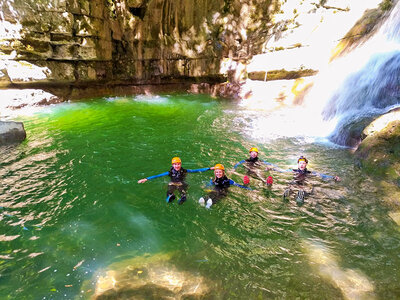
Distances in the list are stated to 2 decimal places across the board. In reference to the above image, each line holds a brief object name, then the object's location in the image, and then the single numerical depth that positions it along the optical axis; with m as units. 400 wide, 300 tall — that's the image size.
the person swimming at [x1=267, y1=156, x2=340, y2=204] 6.19
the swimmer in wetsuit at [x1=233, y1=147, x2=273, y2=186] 6.80
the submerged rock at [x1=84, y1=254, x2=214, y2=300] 3.42
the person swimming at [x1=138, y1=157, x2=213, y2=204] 5.88
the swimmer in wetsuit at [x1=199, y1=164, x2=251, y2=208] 5.70
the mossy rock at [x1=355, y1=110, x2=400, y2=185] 6.18
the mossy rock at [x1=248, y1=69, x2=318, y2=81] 14.80
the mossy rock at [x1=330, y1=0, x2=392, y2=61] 12.64
